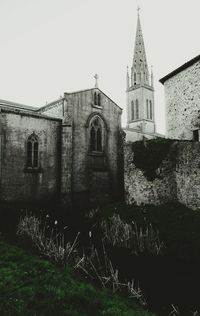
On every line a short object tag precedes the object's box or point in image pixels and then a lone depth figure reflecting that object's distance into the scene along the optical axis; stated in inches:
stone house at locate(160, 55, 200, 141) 665.0
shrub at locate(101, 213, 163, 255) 335.9
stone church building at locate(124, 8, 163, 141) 2043.6
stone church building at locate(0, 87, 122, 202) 642.2
